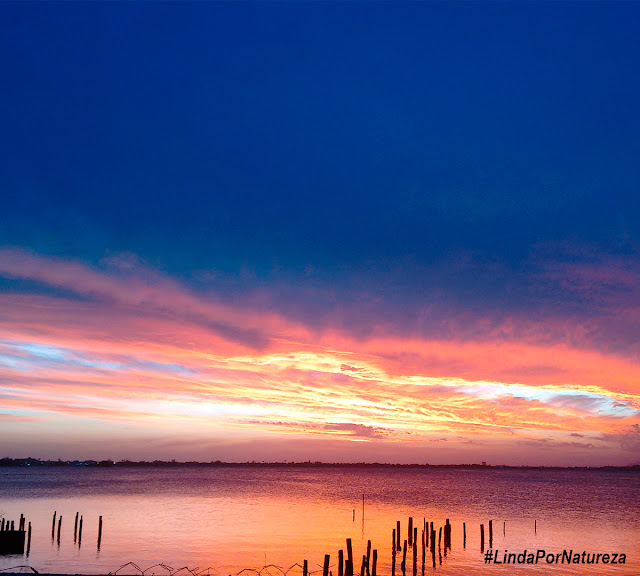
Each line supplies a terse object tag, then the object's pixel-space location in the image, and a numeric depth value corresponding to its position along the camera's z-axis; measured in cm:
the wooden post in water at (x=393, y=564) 2908
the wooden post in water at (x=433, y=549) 3294
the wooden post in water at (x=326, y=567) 2271
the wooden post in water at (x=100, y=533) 3826
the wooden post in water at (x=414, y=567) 2851
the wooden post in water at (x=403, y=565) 2915
